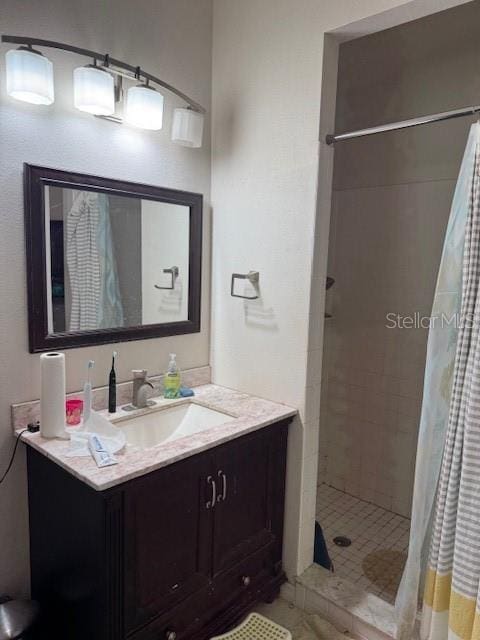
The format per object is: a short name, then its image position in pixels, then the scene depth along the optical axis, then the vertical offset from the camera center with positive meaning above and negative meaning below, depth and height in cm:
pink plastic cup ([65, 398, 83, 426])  166 -59
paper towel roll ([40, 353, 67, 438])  150 -48
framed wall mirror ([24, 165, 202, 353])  159 -2
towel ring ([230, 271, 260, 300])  199 -9
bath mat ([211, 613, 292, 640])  167 -140
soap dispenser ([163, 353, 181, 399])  197 -55
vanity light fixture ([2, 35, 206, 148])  139 +56
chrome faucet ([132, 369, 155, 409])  182 -54
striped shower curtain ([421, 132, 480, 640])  137 -64
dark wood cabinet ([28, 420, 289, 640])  135 -97
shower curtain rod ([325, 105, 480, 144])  141 +47
